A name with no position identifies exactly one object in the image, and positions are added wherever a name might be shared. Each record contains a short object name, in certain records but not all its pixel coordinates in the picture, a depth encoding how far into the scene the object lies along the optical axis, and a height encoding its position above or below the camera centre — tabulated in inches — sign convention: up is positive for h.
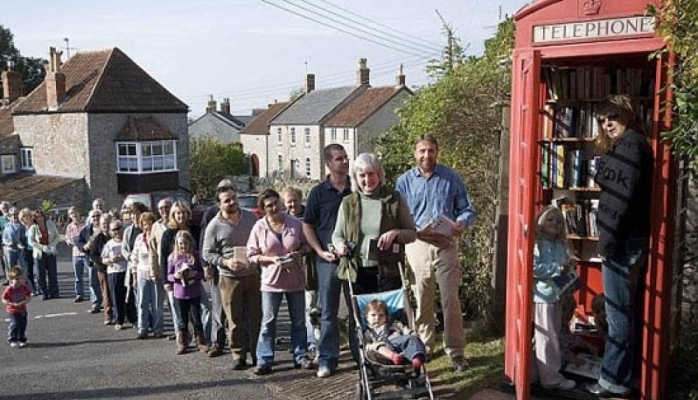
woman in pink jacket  255.8 -44.2
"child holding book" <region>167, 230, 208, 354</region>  294.4 -57.3
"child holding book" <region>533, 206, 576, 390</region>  206.5 -52.0
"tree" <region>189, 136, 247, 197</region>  1841.8 -53.9
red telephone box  179.5 +3.5
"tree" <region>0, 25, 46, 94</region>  2196.1 +271.1
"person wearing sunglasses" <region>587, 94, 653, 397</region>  184.7 -24.0
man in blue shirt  233.9 -28.9
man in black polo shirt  241.3 -26.2
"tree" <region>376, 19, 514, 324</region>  302.7 +5.9
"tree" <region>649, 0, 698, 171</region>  152.6 +16.3
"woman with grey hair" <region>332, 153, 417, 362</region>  218.7 -27.5
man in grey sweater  266.4 -48.8
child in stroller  197.0 -57.3
